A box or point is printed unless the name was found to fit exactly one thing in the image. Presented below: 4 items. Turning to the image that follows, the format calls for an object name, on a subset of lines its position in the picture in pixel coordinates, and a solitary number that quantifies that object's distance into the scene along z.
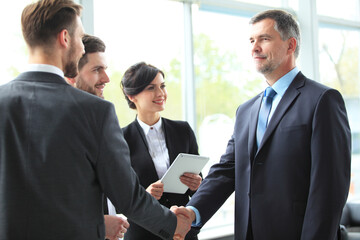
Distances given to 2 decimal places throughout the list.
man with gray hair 1.83
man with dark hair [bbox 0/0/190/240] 1.41
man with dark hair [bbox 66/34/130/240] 2.37
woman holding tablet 2.70
